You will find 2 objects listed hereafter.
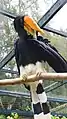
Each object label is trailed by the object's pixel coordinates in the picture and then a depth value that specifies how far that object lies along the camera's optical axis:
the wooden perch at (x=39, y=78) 1.38
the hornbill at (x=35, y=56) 1.54
